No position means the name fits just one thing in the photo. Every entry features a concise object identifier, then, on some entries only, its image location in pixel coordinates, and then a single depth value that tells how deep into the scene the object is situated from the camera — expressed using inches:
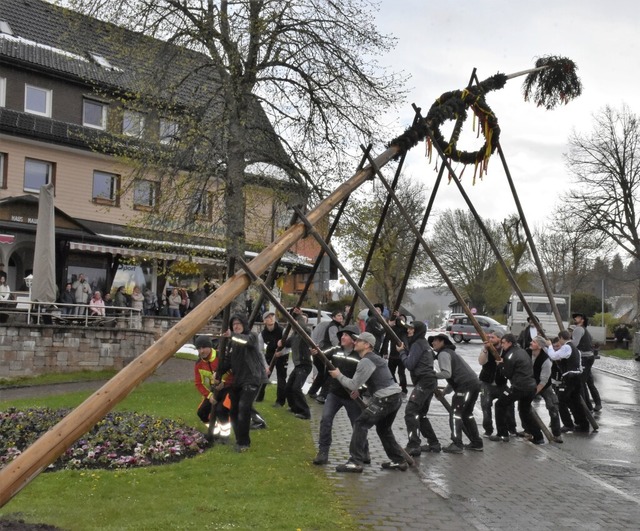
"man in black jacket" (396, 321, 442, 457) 466.9
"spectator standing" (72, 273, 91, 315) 985.5
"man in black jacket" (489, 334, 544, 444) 506.9
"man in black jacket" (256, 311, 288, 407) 605.0
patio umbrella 761.6
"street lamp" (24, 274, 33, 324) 826.8
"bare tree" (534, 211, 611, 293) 2269.3
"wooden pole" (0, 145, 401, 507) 244.4
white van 1589.6
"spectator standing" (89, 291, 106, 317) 917.8
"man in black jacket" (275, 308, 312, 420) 578.9
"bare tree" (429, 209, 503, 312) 2755.9
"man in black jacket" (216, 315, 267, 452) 442.6
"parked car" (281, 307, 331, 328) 1470.4
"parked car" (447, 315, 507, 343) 1673.2
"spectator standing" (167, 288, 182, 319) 1102.4
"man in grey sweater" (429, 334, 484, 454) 482.9
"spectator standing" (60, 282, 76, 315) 931.5
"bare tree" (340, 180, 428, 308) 696.4
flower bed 395.5
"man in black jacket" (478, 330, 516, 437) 535.8
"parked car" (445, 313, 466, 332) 1861.3
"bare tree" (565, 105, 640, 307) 1631.4
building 690.2
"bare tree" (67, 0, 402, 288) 646.5
